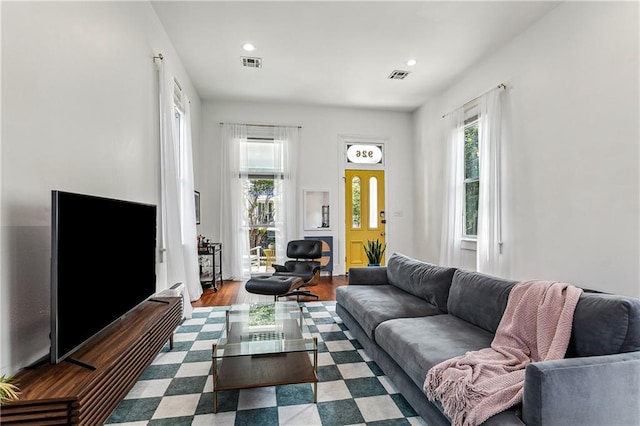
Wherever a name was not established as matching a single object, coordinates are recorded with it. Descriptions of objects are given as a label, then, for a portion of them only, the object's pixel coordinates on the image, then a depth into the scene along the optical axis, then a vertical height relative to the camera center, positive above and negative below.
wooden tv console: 1.19 -0.68
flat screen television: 1.37 -0.26
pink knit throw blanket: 1.30 -0.70
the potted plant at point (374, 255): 4.72 -0.60
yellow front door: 6.23 +0.04
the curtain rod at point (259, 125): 5.77 +1.61
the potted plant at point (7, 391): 1.08 -0.62
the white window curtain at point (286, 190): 5.81 +0.44
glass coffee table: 1.83 -0.85
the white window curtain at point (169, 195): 3.34 +0.22
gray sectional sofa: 1.22 -0.71
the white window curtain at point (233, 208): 5.68 +0.12
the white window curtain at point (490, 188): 3.97 +0.31
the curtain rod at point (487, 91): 3.93 +1.56
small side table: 4.86 -0.74
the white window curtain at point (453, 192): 4.79 +0.32
